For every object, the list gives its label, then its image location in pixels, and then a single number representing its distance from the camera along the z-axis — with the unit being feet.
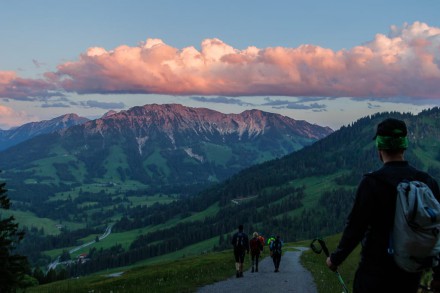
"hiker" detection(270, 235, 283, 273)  138.31
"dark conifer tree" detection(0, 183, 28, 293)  91.15
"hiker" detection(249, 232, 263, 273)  132.57
